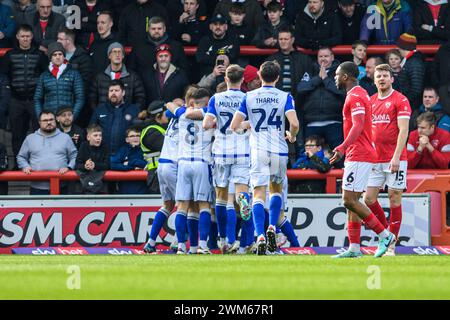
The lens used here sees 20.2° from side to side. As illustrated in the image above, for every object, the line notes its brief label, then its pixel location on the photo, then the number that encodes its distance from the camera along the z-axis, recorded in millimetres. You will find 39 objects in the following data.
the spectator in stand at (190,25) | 22062
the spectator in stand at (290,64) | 20703
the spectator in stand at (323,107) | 20312
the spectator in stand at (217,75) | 20562
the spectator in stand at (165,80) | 20844
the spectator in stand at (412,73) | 20875
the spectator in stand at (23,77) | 21188
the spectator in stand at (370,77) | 20344
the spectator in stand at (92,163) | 19438
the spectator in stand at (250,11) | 21891
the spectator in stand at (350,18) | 21719
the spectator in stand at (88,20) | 22242
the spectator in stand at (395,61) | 20625
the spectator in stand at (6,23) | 22188
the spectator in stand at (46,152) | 19844
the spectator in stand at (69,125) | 20328
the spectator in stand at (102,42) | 21469
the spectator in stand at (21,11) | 22359
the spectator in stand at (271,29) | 21359
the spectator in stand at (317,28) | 21375
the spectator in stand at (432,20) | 21844
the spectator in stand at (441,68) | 21312
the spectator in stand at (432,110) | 20203
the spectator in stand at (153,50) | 21259
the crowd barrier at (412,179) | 18781
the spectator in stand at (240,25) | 21581
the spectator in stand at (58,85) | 20828
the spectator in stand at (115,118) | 20234
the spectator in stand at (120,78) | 20797
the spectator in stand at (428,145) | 19359
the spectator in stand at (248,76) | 19925
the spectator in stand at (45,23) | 21906
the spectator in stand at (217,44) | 21078
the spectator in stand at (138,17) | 21828
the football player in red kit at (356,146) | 14203
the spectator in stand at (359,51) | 20844
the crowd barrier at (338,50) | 21594
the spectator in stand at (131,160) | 19562
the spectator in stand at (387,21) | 21688
